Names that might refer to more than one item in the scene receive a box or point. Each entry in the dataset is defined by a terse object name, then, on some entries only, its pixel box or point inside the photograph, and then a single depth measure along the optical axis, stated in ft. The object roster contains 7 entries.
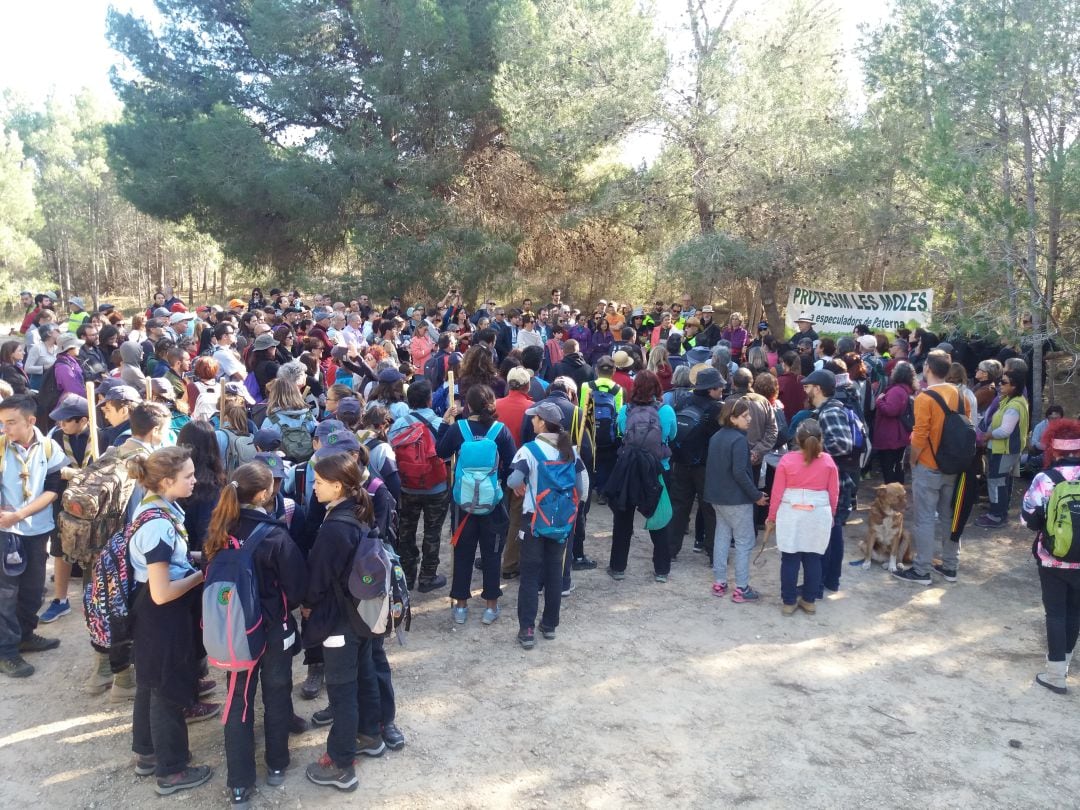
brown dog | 20.97
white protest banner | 37.58
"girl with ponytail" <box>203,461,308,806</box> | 10.86
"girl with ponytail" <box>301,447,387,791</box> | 11.39
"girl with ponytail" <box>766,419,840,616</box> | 17.75
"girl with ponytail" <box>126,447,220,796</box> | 10.91
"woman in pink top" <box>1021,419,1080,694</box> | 15.06
